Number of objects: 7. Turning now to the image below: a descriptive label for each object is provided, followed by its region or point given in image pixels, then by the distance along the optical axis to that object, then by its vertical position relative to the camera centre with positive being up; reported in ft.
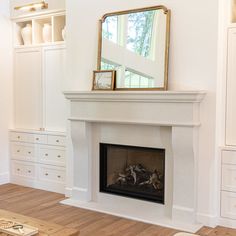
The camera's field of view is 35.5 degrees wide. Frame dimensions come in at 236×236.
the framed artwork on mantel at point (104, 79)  13.25 +0.75
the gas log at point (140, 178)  13.09 -2.83
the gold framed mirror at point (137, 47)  12.20 +1.86
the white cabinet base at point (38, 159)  15.60 -2.64
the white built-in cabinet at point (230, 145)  11.62 -1.42
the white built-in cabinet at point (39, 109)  15.74 -0.43
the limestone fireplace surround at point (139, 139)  11.66 -1.37
